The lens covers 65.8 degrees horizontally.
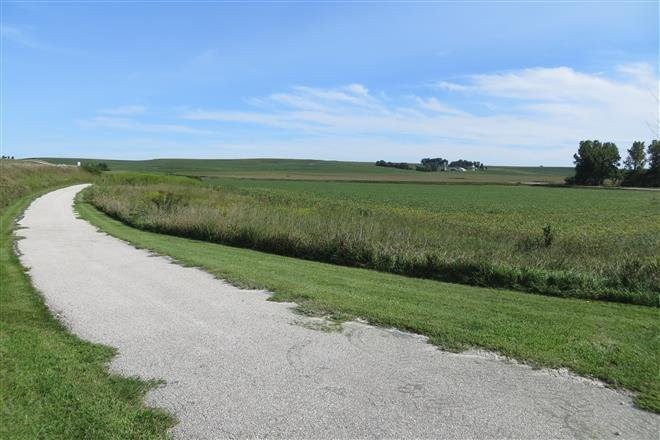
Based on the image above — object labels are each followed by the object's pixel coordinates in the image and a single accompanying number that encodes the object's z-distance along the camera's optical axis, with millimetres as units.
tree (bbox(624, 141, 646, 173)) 79631
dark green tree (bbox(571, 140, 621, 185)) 102000
